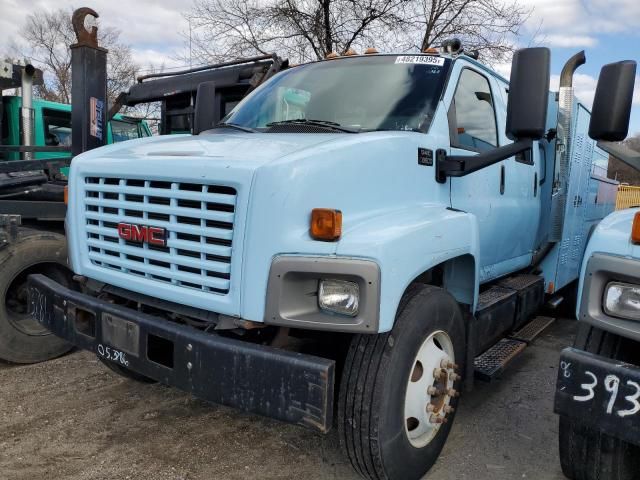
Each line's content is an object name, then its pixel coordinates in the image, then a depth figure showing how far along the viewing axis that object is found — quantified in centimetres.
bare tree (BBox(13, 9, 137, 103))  2858
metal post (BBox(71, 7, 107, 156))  485
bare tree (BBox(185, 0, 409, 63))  1331
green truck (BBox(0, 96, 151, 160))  693
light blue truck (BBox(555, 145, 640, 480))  207
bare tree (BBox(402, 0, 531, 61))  1350
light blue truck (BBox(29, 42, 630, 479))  230
